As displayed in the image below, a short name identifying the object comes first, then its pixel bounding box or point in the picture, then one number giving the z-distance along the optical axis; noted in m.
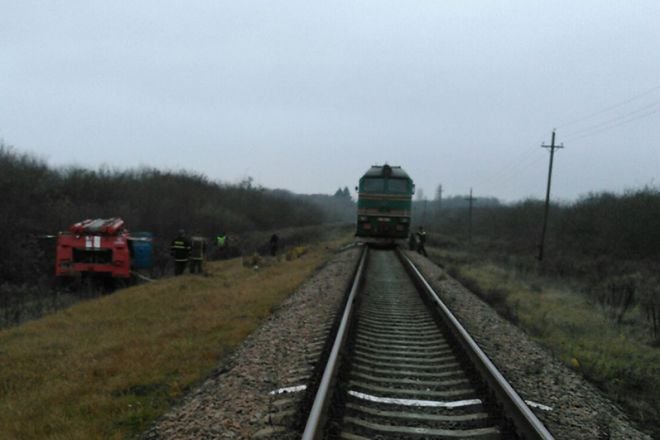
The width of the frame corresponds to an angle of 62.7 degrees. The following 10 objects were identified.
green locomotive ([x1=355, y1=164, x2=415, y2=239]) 24.12
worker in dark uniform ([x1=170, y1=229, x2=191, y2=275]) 19.52
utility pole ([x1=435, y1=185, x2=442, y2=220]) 114.88
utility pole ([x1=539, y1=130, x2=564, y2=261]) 35.03
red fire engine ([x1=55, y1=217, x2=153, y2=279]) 18.19
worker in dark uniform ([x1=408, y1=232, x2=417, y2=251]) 27.21
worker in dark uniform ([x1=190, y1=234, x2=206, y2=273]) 20.14
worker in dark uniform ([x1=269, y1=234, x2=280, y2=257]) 27.73
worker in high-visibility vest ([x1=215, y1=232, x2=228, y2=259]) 38.03
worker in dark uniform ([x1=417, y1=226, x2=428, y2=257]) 25.55
